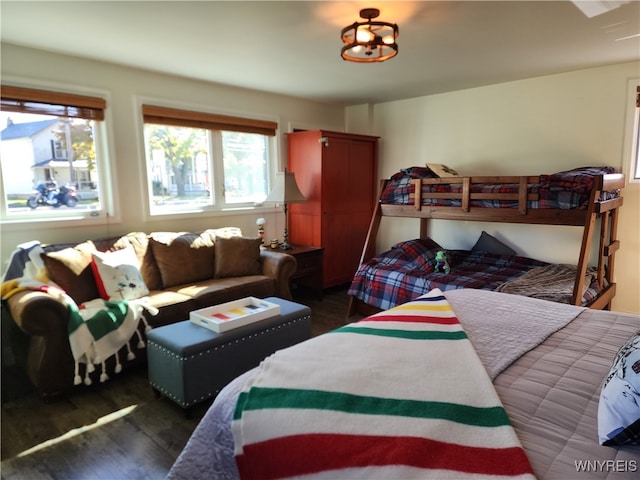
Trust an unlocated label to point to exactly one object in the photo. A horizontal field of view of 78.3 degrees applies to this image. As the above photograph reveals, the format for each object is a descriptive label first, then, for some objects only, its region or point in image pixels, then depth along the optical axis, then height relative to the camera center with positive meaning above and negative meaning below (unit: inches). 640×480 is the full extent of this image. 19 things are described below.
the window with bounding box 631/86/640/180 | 136.2 +12.5
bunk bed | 113.0 -10.5
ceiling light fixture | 91.1 +37.1
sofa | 94.0 -28.7
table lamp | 167.2 -1.0
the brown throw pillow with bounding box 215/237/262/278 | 144.4 -24.7
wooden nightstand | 166.4 -33.1
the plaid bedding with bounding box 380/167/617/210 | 112.2 -1.0
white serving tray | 93.9 -31.5
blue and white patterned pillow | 37.0 -21.9
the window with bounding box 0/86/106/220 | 115.9 +12.3
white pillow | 113.4 -24.6
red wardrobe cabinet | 176.6 -2.6
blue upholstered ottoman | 86.7 -38.0
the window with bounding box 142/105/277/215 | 148.1 +13.0
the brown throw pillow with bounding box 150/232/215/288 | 133.6 -22.7
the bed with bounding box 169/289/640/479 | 36.8 -24.5
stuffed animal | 142.3 -27.9
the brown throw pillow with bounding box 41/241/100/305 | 109.9 -22.1
